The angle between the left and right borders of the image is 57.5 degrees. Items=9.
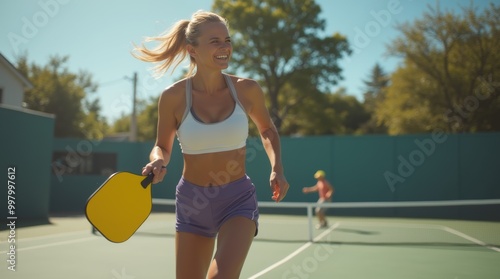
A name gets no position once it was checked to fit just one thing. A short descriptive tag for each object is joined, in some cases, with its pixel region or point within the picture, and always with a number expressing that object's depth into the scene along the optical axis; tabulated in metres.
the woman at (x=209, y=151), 2.64
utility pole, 27.05
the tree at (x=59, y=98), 30.97
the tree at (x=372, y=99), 50.81
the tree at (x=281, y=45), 32.69
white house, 18.72
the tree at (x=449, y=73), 22.42
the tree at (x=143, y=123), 49.75
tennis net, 15.80
